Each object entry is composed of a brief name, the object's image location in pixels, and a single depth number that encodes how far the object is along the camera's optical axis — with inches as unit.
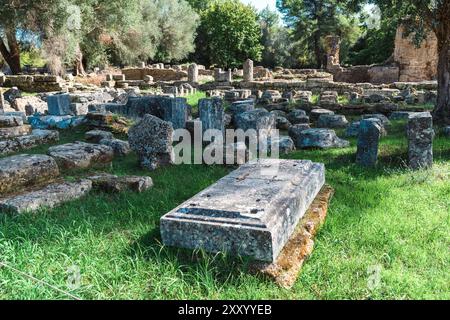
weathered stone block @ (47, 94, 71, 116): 450.0
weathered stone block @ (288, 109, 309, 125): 378.0
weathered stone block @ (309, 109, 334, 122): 401.0
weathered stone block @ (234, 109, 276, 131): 295.0
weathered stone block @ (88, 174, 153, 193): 191.0
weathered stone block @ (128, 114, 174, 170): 235.9
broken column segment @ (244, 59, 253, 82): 879.1
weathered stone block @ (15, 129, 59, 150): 291.0
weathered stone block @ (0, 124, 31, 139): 311.2
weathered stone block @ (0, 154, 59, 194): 180.5
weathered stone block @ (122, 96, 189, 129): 364.8
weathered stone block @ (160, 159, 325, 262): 114.3
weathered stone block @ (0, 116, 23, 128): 323.9
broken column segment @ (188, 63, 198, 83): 927.0
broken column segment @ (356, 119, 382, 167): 227.5
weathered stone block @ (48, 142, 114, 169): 226.1
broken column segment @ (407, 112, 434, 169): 213.5
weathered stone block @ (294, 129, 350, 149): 273.1
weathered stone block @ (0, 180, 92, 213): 159.8
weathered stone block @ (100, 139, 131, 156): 276.8
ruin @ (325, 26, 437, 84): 905.5
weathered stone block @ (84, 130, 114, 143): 310.0
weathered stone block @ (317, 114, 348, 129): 364.8
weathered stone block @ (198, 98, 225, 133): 319.3
